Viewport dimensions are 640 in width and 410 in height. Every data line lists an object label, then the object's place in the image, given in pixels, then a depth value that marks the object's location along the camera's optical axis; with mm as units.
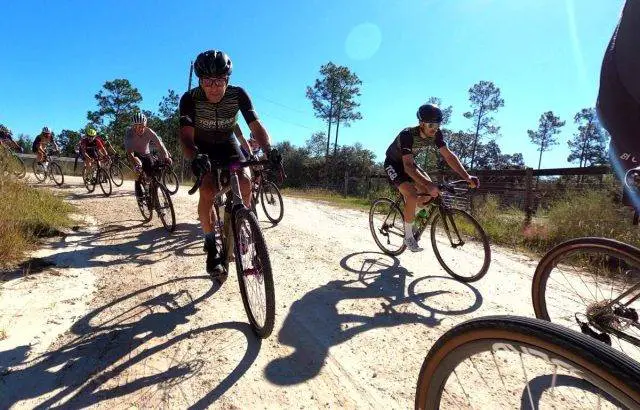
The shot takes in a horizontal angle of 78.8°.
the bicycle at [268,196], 7828
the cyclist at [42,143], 14320
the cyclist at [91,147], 12273
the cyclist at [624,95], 1618
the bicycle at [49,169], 14438
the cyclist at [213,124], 3660
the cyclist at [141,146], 7234
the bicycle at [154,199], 6680
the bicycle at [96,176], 11688
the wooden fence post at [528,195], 8586
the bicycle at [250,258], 2799
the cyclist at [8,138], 12742
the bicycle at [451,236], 4641
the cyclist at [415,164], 5055
